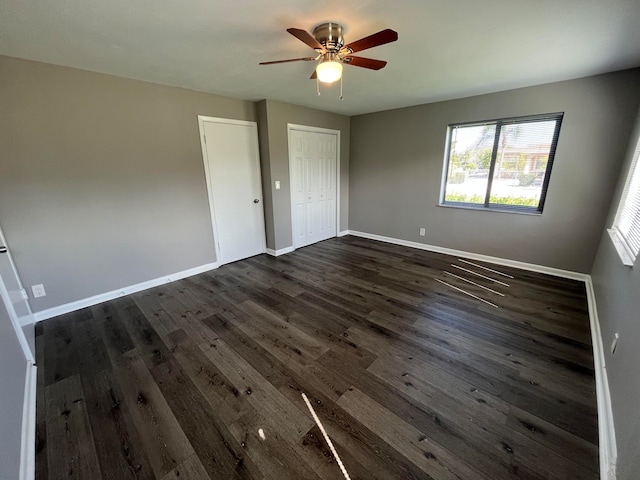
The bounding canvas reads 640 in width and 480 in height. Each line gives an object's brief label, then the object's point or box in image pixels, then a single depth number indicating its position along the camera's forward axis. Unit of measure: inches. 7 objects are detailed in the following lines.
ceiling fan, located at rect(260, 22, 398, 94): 66.2
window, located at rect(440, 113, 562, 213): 129.9
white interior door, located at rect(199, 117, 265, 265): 140.3
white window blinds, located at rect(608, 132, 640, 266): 70.1
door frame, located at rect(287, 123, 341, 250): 164.6
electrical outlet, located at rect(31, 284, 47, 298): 99.6
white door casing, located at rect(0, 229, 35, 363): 72.1
